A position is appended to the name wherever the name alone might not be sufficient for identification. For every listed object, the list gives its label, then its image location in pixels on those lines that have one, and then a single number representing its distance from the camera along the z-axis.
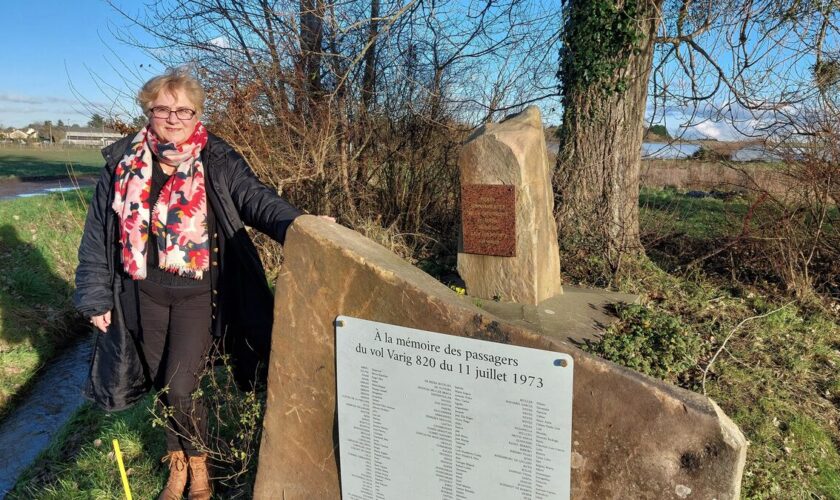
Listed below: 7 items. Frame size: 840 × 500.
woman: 2.46
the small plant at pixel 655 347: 3.71
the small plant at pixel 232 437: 2.72
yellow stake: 2.24
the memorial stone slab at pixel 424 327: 1.68
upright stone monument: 4.62
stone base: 4.20
